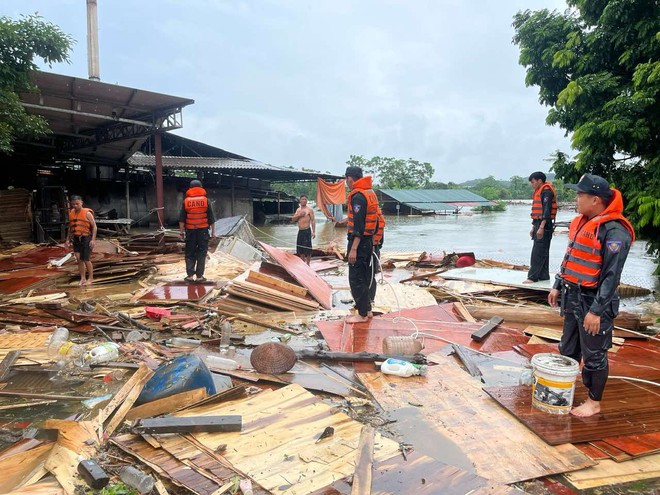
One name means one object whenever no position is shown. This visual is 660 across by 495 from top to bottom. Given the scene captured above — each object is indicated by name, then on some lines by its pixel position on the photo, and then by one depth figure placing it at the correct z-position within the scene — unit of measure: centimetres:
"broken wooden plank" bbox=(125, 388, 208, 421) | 332
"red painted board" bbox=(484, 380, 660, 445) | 302
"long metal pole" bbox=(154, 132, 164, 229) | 1639
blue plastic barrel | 347
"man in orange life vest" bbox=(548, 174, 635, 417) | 303
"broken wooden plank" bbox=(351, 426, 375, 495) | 244
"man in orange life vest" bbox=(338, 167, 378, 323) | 553
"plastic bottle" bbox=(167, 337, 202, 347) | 515
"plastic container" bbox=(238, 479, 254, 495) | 243
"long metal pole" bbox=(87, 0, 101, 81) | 2362
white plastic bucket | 317
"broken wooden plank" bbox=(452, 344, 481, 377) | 422
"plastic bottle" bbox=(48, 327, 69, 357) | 477
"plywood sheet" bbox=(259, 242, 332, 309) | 717
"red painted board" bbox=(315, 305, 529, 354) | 502
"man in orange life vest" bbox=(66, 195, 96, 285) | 797
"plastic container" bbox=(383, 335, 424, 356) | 452
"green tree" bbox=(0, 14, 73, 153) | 770
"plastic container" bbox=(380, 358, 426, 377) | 408
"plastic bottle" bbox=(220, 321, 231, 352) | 505
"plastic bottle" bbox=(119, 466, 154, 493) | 247
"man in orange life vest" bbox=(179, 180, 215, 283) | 792
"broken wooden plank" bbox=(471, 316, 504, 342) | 521
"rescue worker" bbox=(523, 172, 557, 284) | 751
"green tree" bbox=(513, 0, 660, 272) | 746
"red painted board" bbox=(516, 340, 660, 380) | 413
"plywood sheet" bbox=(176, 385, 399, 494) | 260
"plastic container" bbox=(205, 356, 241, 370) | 436
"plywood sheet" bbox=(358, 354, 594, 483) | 273
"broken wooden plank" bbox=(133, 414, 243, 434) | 298
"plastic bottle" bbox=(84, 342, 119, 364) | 443
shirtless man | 1041
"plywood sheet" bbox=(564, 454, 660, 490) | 260
